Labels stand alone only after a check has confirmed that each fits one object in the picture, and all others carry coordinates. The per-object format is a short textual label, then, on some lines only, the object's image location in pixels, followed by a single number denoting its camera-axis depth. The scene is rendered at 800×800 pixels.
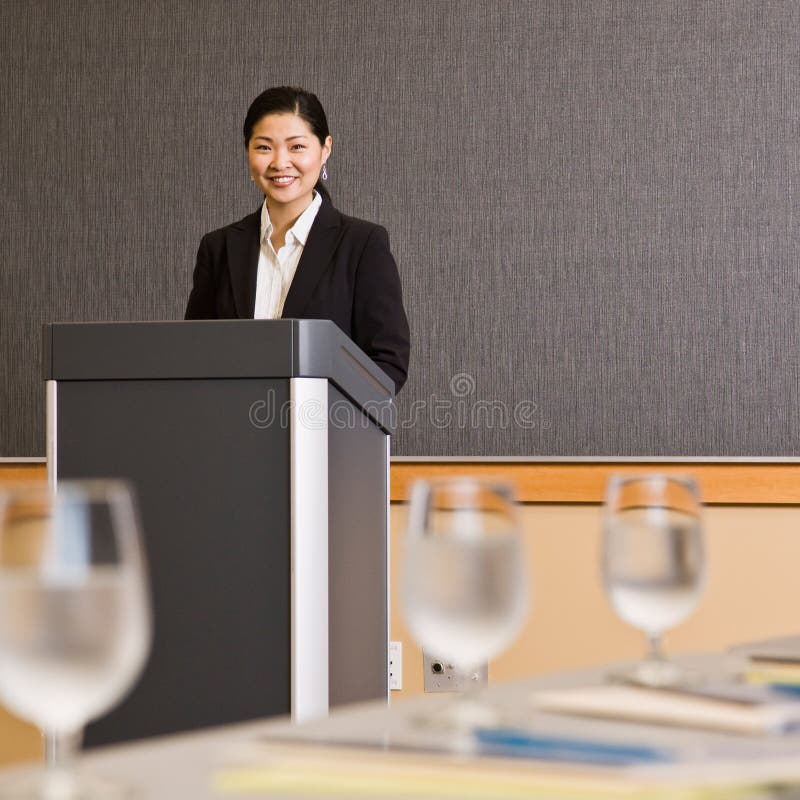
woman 5.16
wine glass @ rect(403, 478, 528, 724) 2.18
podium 4.27
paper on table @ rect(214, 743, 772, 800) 1.74
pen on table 1.89
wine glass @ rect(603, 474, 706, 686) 2.69
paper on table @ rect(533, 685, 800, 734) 2.21
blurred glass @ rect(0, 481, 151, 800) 1.76
